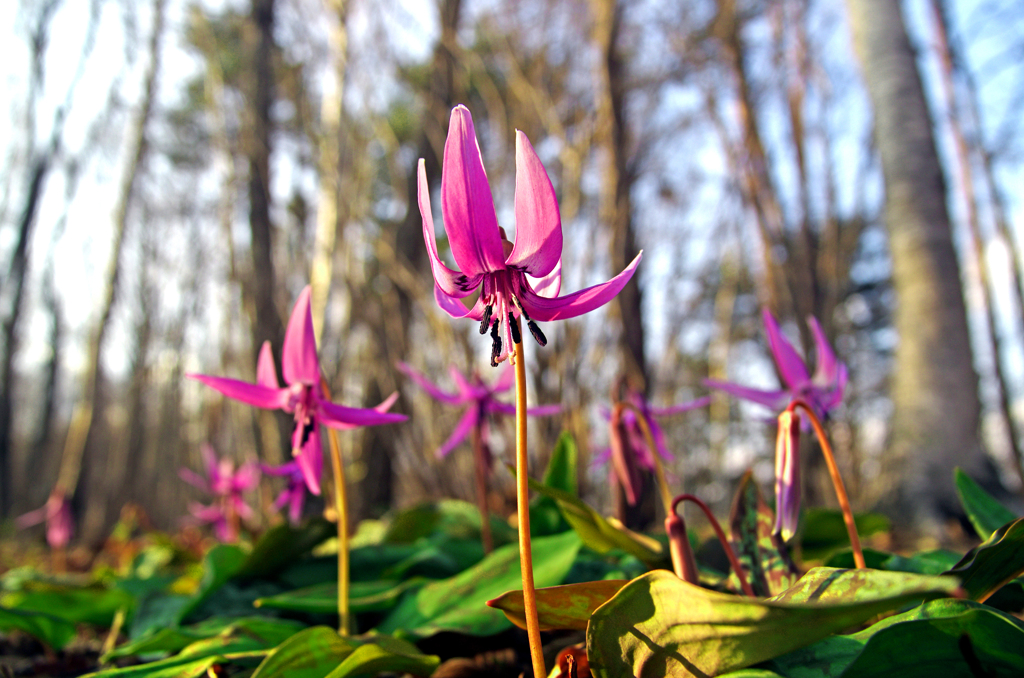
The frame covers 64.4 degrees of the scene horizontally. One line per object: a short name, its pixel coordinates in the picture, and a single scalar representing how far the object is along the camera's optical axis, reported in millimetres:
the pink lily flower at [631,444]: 352
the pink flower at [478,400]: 401
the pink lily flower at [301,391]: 267
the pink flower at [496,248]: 201
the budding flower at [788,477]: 269
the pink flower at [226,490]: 659
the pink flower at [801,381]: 324
